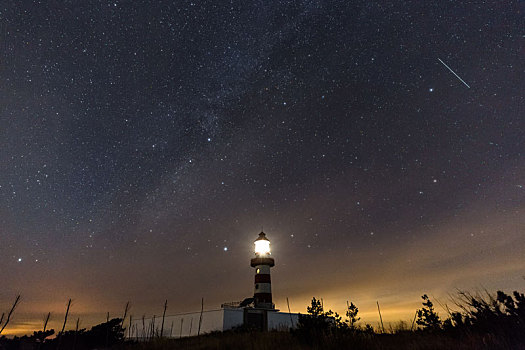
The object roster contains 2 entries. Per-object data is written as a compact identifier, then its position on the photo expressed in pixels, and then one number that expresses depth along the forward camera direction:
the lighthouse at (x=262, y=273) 34.19
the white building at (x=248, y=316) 30.59
